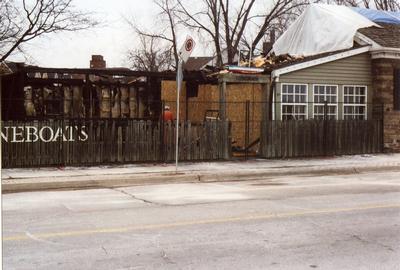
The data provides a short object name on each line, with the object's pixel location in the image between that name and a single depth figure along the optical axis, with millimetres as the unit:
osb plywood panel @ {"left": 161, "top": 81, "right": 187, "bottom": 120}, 18875
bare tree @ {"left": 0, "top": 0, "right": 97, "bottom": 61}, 25791
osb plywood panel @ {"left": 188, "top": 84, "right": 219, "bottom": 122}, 19016
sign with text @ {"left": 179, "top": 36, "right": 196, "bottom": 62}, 12938
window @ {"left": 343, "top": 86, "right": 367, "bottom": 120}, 18844
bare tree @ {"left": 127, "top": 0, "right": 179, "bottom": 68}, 44125
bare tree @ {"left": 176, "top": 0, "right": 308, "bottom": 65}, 41312
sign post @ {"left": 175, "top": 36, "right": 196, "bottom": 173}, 12953
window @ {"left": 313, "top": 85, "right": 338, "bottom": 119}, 18438
